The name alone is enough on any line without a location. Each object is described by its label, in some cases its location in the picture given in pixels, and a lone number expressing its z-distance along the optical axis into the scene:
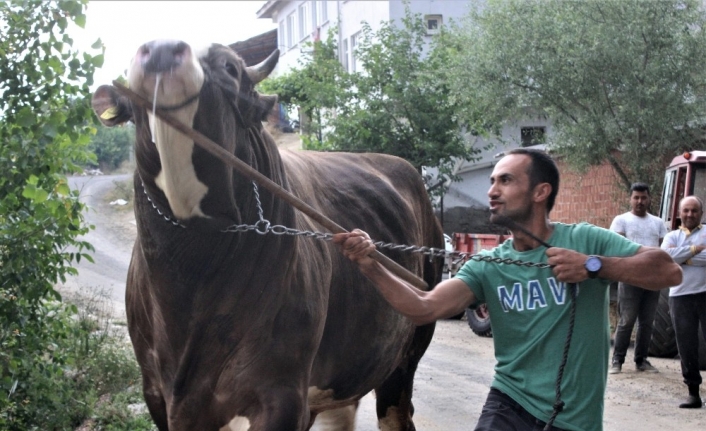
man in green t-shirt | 3.61
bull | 3.78
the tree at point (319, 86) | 20.38
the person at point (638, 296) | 10.95
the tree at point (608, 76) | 14.52
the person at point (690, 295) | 9.44
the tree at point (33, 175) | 6.11
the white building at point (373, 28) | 24.36
